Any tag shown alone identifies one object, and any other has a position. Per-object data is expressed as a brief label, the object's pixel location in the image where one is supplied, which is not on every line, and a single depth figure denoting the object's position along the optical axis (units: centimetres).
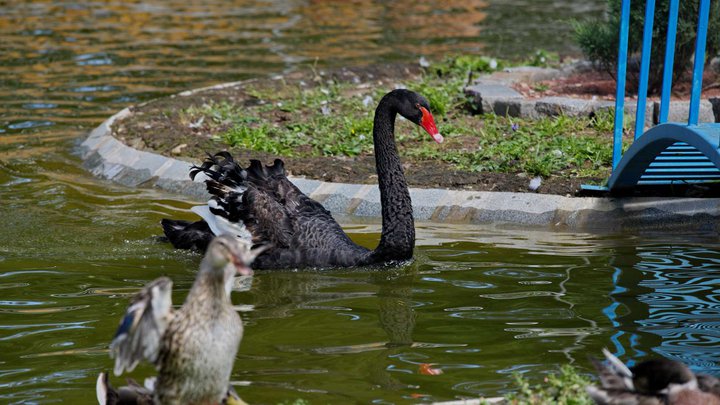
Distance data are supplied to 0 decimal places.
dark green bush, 2205
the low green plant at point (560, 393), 879
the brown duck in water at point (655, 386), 824
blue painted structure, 1431
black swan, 1458
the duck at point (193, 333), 792
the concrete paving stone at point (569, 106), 2170
